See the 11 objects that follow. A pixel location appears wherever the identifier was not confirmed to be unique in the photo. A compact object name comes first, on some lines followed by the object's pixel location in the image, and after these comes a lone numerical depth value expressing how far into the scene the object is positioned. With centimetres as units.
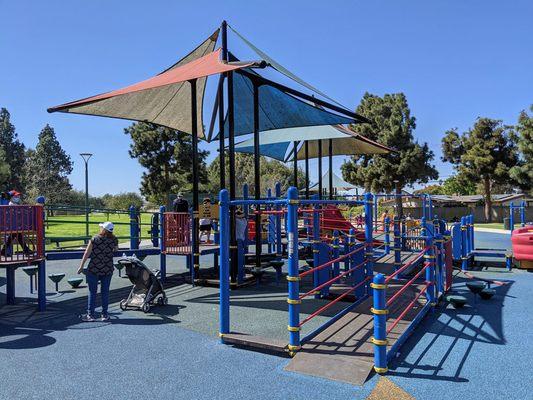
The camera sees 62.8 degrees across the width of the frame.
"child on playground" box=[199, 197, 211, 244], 1286
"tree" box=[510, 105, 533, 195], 3106
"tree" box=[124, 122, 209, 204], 4072
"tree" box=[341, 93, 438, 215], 3962
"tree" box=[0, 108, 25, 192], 6812
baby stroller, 777
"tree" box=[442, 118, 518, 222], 3834
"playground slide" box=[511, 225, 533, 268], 1182
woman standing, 700
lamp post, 2466
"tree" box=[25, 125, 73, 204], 5035
